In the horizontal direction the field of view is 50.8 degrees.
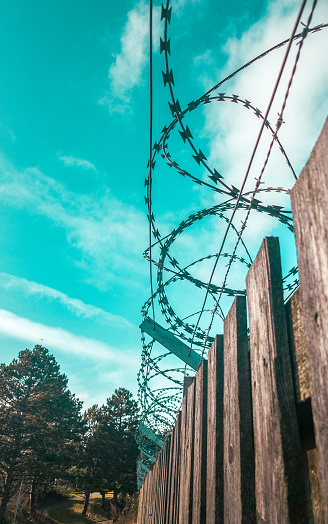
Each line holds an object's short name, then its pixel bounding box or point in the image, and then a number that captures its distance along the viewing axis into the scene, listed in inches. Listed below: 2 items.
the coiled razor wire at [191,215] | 81.7
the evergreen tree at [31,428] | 1106.7
